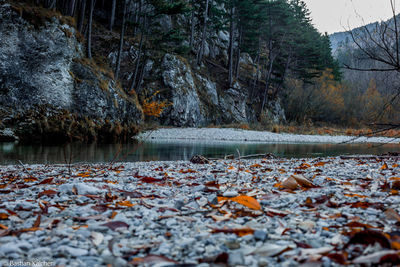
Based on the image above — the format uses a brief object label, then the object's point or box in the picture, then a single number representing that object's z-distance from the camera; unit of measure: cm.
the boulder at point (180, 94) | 1708
